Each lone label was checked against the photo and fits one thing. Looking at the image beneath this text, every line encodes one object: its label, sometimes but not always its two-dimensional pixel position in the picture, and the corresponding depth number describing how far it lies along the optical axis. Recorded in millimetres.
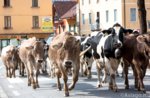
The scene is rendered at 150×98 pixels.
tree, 26703
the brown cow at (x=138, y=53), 14938
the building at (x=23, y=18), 76000
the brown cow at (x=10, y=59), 23750
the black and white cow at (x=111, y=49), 15336
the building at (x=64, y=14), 85938
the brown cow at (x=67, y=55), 15109
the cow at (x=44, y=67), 25375
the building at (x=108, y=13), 65500
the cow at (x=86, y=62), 20484
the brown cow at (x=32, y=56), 17453
